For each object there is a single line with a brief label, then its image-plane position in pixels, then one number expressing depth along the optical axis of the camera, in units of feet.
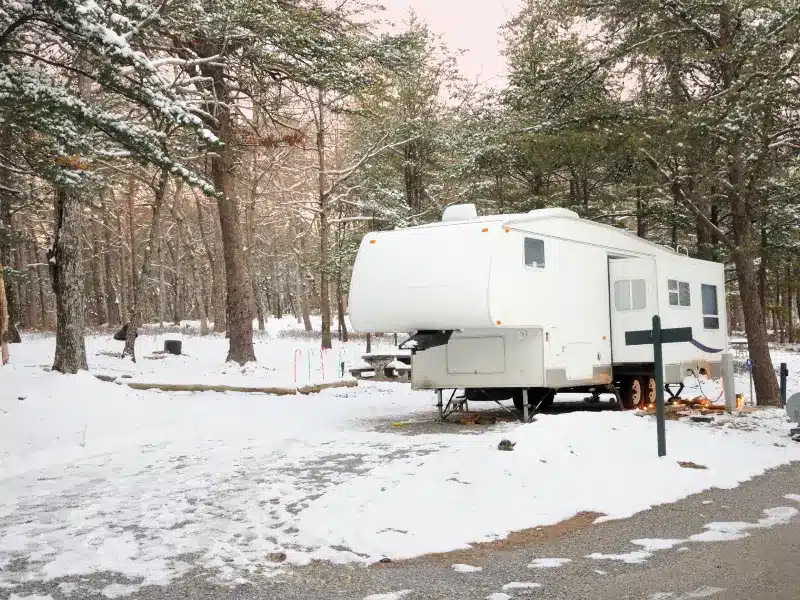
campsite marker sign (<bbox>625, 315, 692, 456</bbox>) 27.09
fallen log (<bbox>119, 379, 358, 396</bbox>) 46.75
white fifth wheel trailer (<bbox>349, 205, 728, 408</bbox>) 35.70
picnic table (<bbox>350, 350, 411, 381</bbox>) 67.36
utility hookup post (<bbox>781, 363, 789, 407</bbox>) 46.13
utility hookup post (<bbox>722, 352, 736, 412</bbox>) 40.06
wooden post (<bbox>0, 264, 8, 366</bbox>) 51.88
